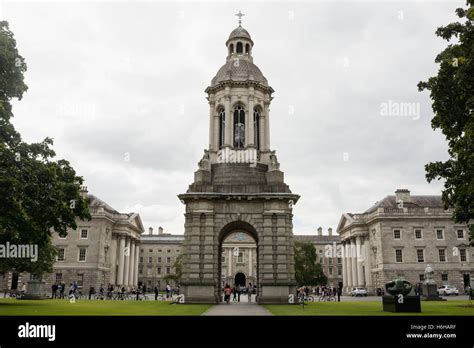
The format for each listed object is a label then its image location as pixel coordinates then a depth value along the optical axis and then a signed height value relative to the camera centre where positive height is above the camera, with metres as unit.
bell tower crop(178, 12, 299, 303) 31.97 +3.95
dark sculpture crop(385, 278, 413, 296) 24.40 -1.14
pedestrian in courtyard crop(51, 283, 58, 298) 50.12 -2.57
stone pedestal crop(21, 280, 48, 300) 43.50 -2.35
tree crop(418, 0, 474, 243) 21.84 +8.46
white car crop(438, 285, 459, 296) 60.78 -3.24
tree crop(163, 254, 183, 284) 74.38 -0.34
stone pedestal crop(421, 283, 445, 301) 44.50 -2.55
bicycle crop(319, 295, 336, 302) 52.09 -3.70
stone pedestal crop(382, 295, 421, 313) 23.59 -1.94
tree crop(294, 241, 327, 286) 84.88 +0.19
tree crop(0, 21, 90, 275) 21.78 +4.39
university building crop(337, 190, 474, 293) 70.06 +3.63
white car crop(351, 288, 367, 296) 67.06 -3.73
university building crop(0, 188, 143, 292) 72.19 +2.26
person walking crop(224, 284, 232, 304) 35.29 -2.12
